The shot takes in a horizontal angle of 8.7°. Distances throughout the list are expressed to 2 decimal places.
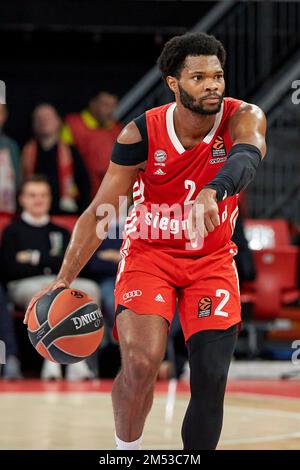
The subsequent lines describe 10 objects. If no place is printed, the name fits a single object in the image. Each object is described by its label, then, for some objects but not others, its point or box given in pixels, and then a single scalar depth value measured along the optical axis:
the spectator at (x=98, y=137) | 19.72
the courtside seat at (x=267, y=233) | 20.04
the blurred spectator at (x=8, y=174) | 18.36
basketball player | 7.80
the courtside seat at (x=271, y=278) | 18.61
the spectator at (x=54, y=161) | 18.70
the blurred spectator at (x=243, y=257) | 16.65
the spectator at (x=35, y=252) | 17.07
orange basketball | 8.17
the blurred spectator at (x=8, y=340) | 16.65
